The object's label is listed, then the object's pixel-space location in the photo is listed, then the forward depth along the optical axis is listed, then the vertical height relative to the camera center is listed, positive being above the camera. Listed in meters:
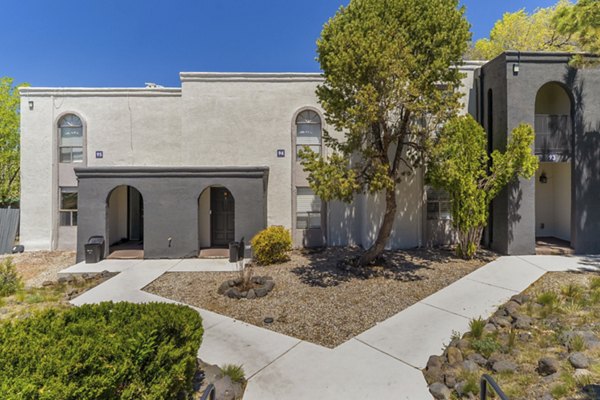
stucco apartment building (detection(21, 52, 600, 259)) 10.87 +1.81
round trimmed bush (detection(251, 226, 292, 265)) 9.48 -1.65
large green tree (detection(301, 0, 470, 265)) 6.46 +3.09
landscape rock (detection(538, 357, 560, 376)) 3.67 -2.26
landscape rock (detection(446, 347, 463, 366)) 4.09 -2.38
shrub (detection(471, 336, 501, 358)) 4.21 -2.31
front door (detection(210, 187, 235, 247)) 12.21 -0.73
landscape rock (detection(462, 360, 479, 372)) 3.87 -2.39
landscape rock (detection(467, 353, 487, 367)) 4.02 -2.38
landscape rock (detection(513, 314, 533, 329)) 4.91 -2.24
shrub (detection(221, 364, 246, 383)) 3.79 -2.44
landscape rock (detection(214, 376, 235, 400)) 3.46 -2.46
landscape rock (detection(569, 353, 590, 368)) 3.70 -2.22
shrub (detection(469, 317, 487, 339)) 4.70 -2.25
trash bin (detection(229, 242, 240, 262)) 9.95 -1.93
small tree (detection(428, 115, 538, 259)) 8.65 +0.88
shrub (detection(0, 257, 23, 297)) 7.12 -2.22
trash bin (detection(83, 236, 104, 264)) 9.80 -1.90
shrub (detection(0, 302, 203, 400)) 2.35 -1.49
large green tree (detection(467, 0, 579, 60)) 21.33 +13.26
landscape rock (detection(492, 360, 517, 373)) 3.79 -2.33
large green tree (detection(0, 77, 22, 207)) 16.62 +3.62
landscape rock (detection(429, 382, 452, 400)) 3.50 -2.49
